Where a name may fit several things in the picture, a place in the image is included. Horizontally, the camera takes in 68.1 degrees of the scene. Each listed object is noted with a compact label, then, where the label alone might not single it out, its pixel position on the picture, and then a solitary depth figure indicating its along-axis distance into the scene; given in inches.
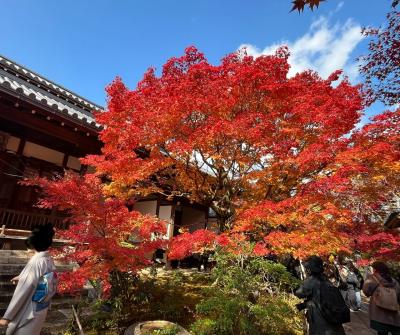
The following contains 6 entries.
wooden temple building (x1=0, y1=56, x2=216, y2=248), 325.8
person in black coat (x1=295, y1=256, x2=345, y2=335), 158.6
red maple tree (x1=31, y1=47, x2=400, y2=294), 301.9
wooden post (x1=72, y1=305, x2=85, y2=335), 211.3
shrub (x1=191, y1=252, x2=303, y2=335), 228.3
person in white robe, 124.2
